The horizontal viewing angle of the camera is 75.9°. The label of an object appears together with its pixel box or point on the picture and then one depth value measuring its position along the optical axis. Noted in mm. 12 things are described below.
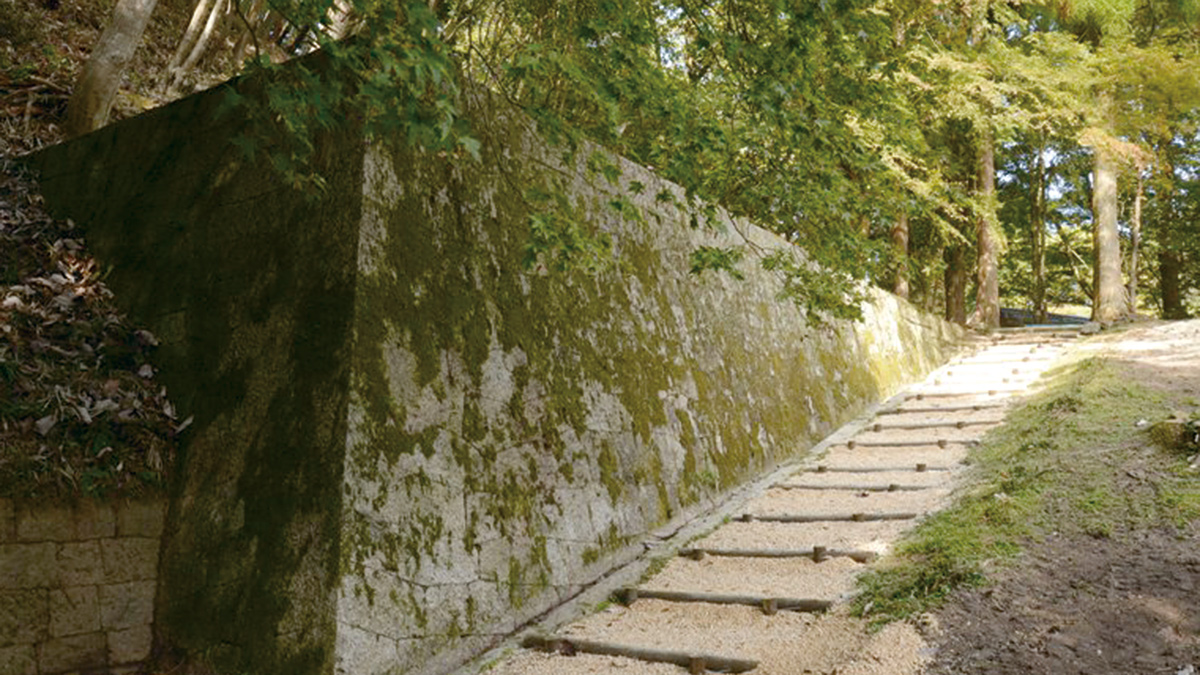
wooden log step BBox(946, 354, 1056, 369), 11320
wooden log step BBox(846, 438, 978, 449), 7002
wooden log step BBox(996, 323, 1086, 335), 14152
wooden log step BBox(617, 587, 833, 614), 3994
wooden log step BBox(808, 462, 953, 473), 6375
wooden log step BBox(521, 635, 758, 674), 3475
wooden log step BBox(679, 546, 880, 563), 4524
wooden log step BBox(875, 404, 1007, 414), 8422
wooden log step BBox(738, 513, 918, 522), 5204
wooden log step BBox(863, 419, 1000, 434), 7684
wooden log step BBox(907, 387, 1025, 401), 9172
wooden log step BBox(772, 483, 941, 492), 5879
